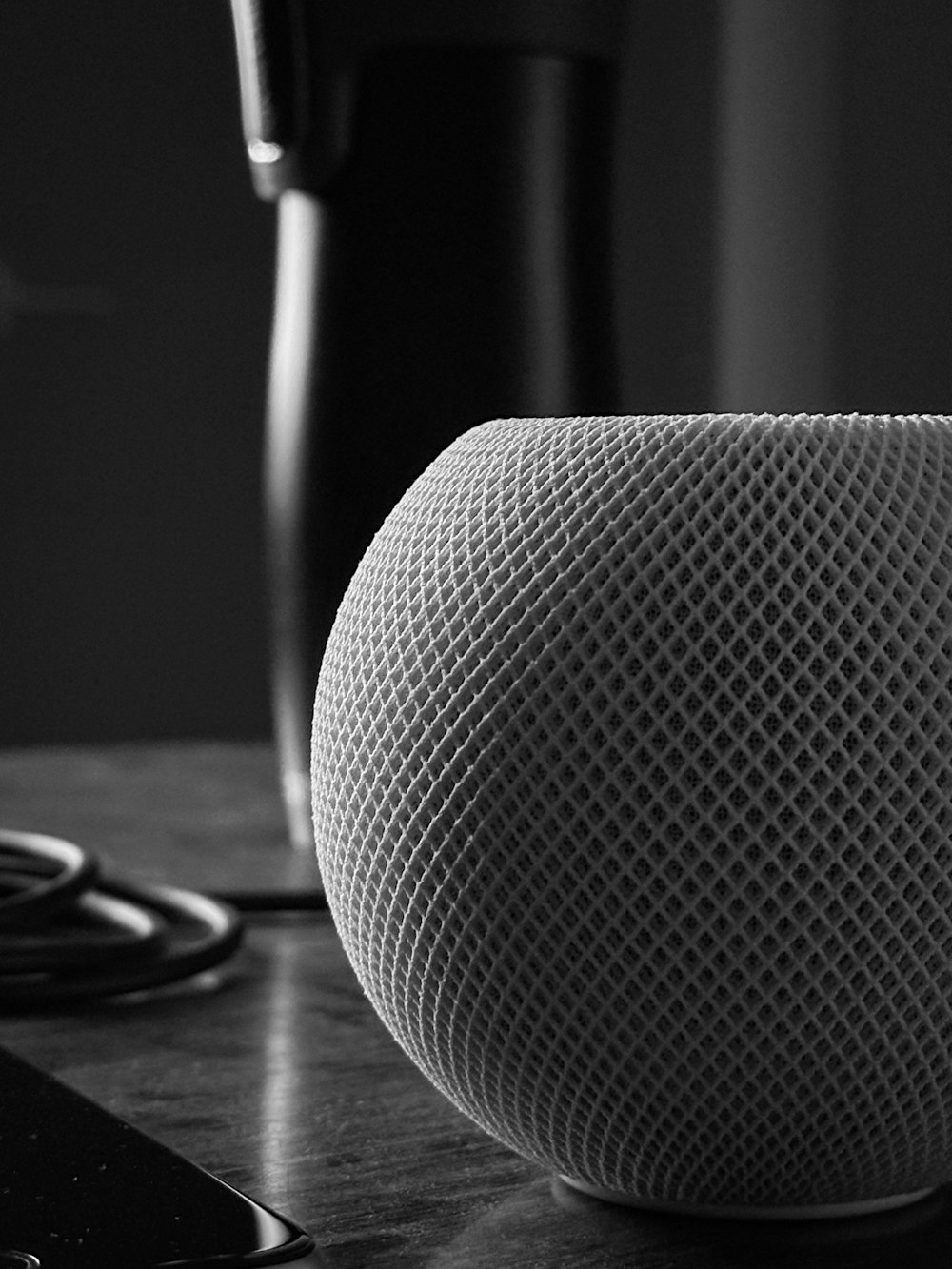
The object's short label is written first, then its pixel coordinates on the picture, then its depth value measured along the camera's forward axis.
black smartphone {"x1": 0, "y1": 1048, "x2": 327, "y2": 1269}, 0.27
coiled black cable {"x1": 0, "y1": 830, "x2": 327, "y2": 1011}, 0.40
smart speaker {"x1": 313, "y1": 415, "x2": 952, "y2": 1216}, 0.27
